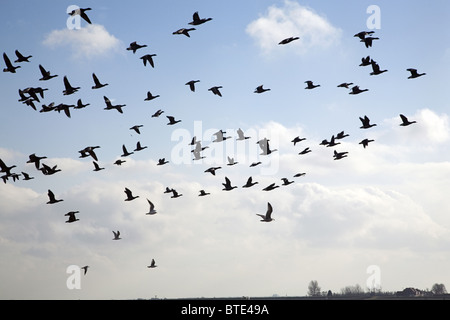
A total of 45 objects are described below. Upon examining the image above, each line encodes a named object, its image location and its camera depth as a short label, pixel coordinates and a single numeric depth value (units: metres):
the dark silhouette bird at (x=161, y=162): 63.31
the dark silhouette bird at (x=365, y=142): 59.22
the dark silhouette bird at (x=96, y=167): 56.03
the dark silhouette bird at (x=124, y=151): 60.35
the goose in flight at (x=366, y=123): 52.19
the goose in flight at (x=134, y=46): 53.78
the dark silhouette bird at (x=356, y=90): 53.48
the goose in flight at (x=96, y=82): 51.34
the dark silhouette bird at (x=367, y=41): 50.56
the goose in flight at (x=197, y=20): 48.09
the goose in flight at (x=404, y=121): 53.80
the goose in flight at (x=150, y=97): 57.88
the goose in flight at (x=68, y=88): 49.47
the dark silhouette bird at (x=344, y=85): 55.72
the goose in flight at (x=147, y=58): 52.47
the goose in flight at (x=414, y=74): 50.47
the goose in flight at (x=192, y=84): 56.81
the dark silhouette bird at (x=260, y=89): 56.19
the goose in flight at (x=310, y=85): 57.00
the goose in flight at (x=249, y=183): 56.62
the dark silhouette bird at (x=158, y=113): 56.21
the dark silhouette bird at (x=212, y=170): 65.12
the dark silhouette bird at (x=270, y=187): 55.69
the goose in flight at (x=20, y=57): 47.97
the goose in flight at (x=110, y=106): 55.62
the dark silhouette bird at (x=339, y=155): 58.53
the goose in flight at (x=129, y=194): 55.50
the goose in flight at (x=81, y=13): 44.38
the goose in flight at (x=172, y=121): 58.47
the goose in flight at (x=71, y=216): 49.88
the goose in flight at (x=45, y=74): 48.25
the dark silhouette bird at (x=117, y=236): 58.26
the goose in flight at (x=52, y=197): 48.90
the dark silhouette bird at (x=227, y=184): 55.51
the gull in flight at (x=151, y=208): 55.63
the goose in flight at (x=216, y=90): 57.98
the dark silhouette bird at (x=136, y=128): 60.09
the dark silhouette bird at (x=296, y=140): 64.19
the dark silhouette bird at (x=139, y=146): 62.02
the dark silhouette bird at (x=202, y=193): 64.19
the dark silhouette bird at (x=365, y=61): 49.25
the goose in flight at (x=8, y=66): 46.59
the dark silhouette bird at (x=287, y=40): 52.69
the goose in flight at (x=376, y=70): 50.15
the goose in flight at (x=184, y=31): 50.12
